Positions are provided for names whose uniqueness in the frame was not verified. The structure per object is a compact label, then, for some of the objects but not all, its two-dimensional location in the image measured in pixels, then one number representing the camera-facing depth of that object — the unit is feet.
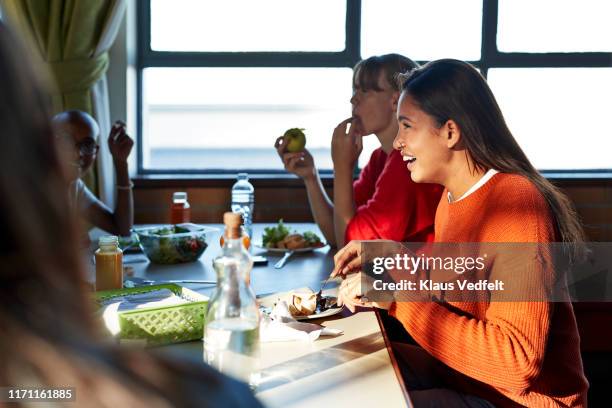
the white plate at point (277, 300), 5.08
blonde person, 7.50
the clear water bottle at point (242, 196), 10.57
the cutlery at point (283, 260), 7.20
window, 12.67
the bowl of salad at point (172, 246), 7.05
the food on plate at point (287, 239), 8.05
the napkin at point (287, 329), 4.60
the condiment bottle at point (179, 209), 8.79
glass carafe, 3.46
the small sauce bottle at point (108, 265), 5.47
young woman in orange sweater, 4.47
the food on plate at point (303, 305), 5.13
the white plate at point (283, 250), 7.97
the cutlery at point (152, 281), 6.04
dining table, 3.67
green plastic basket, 4.27
